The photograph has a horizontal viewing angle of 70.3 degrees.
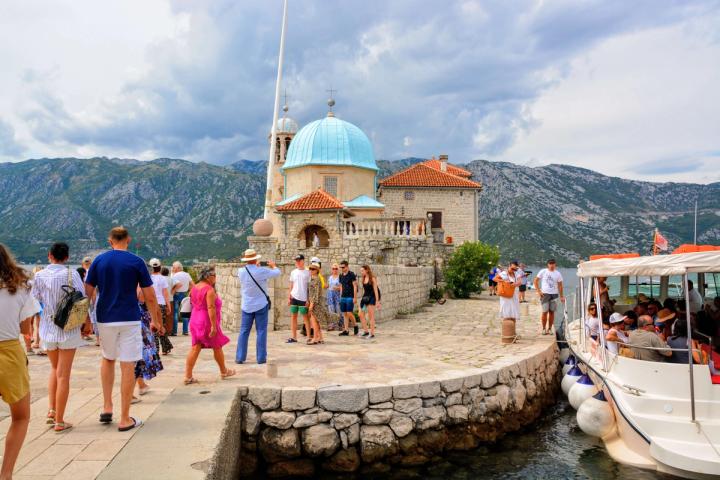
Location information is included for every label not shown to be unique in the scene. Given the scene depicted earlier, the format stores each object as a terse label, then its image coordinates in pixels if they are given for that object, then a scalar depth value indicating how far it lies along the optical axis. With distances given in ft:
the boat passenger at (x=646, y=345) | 24.07
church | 83.30
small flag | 36.78
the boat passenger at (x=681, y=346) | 23.06
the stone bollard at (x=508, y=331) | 37.78
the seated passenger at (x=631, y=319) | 30.35
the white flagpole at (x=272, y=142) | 124.36
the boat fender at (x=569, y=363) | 36.61
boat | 21.21
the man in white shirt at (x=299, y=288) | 32.96
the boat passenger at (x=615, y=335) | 27.68
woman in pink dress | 22.06
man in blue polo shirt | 16.19
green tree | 83.71
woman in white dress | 37.22
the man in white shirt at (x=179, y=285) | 40.14
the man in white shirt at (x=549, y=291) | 41.88
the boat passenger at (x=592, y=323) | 33.42
